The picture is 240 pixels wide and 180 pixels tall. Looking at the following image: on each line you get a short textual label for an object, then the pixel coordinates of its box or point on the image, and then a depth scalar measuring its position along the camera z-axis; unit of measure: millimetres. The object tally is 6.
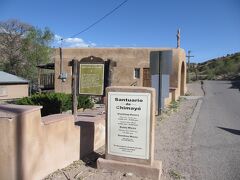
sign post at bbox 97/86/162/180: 3146
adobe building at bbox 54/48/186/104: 13628
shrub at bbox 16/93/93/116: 7955
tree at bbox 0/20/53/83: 20360
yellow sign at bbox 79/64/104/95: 4650
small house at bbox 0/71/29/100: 15990
